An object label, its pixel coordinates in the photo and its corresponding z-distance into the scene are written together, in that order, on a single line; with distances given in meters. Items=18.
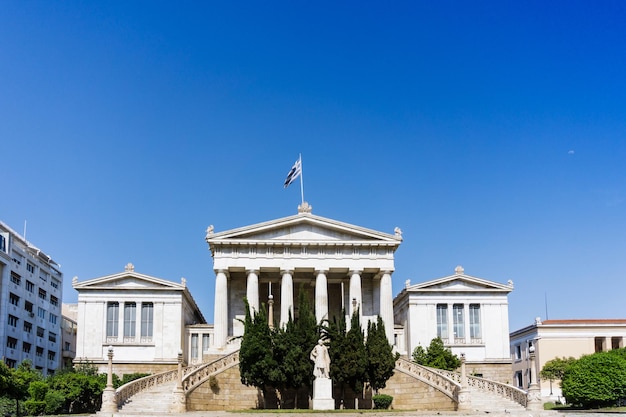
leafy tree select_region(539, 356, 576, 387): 85.94
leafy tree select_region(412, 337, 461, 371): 67.12
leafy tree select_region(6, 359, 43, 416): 46.09
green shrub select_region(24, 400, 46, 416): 44.19
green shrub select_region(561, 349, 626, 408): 57.00
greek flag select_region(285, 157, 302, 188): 72.19
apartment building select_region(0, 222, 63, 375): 80.88
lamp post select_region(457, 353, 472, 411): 44.69
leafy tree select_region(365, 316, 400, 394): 48.31
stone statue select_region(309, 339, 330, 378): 46.44
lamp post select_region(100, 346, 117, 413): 41.56
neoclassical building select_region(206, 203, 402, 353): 69.88
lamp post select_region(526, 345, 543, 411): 43.03
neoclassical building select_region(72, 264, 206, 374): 72.31
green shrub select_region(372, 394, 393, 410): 48.88
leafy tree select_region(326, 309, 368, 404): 47.31
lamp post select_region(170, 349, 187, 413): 43.91
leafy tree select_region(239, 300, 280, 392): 46.78
